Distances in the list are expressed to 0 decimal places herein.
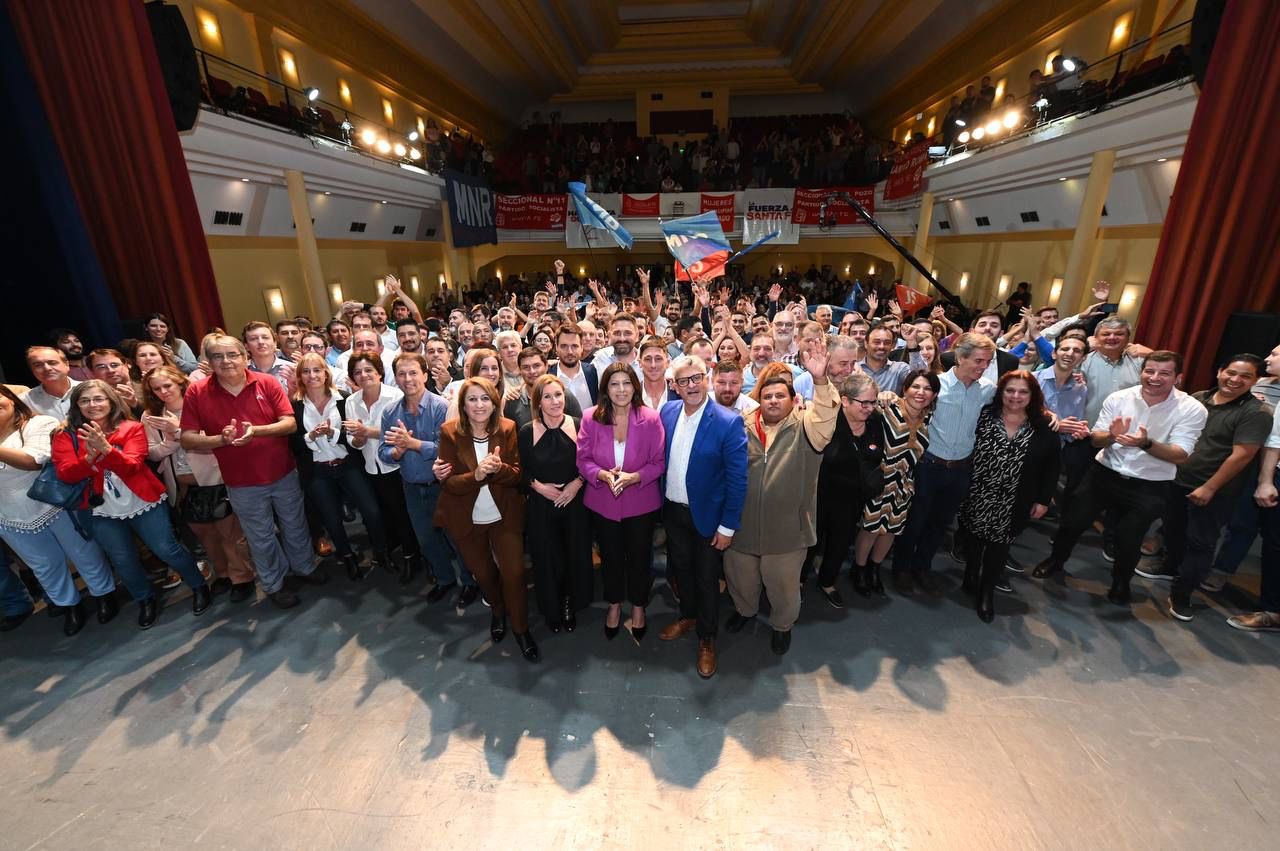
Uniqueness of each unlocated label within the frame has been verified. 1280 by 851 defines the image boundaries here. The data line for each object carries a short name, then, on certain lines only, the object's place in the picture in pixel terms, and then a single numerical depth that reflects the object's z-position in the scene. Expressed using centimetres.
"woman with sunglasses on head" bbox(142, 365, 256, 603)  325
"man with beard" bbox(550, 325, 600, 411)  370
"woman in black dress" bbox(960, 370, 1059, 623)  302
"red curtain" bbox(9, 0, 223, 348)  474
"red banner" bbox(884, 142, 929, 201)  1185
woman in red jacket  294
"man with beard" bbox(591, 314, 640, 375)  402
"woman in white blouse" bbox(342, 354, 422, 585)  335
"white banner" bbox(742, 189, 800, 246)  1490
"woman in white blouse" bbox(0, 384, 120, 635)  297
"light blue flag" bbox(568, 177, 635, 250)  840
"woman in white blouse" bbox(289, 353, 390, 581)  343
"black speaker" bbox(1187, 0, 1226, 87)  467
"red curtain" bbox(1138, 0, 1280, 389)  420
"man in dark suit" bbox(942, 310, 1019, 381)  369
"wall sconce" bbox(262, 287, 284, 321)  938
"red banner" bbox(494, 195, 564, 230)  1548
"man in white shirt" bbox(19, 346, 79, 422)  344
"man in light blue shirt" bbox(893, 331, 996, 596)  319
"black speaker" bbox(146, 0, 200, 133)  539
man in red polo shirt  307
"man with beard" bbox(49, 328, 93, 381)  418
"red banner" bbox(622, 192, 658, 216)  1542
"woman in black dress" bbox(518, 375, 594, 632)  286
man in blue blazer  260
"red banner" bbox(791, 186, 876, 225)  1444
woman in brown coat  280
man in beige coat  266
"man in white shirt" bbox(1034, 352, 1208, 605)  303
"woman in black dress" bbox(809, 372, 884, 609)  303
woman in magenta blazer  272
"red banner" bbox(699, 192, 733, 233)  1509
